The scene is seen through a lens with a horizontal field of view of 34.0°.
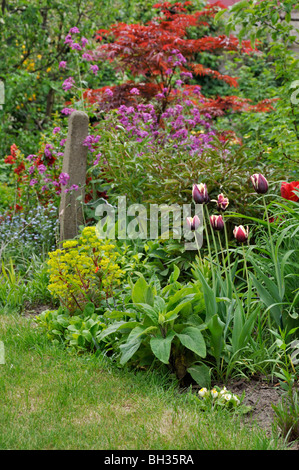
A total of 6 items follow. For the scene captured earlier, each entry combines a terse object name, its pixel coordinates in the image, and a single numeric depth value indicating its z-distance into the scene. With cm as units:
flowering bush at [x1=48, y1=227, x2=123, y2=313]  340
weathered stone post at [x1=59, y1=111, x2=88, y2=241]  490
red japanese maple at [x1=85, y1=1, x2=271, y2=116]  623
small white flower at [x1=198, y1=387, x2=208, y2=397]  241
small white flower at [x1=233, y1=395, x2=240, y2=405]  236
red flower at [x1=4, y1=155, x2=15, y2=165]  581
